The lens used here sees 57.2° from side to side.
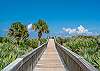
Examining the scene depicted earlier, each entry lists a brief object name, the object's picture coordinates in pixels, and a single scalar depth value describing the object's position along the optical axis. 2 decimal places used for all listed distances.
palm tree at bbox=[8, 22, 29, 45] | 22.22
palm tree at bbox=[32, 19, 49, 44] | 32.30
